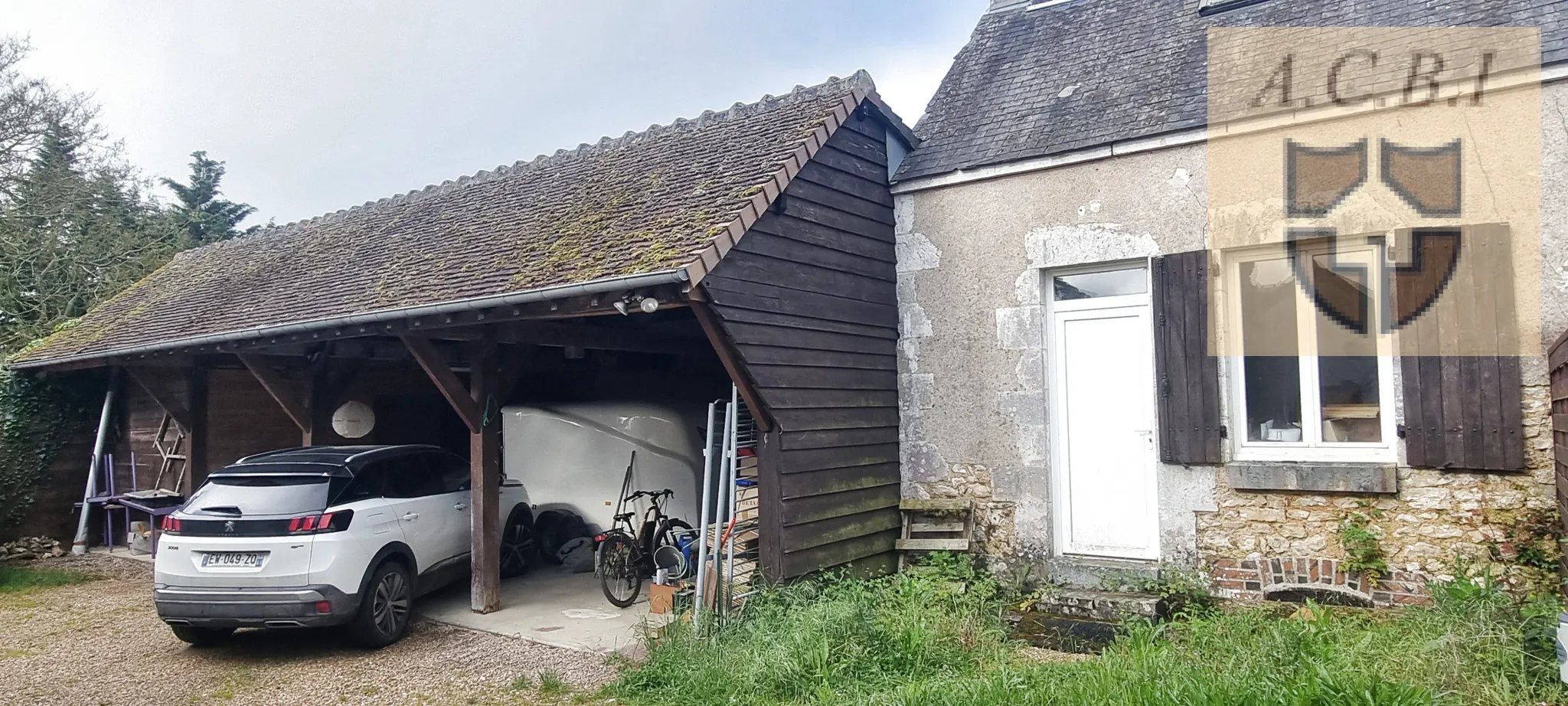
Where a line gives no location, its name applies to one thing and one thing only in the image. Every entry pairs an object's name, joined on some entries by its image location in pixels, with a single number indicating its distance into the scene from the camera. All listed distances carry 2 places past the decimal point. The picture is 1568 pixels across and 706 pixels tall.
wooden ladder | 12.10
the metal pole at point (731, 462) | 6.62
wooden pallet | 7.51
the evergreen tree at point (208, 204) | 28.25
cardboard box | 6.80
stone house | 5.71
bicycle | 7.88
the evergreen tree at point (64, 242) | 18.12
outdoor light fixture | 5.92
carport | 6.51
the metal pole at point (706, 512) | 6.30
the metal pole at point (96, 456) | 11.88
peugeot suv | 6.32
